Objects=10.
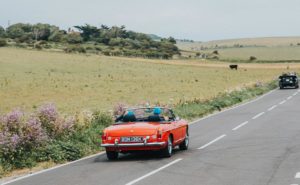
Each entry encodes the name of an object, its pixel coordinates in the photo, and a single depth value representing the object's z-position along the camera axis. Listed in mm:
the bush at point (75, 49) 124688
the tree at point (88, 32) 192500
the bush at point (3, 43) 119225
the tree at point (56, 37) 168375
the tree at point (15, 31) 172112
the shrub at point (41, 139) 13938
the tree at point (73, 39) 164025
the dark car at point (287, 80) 58719
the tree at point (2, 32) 173800
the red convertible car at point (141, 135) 14258
